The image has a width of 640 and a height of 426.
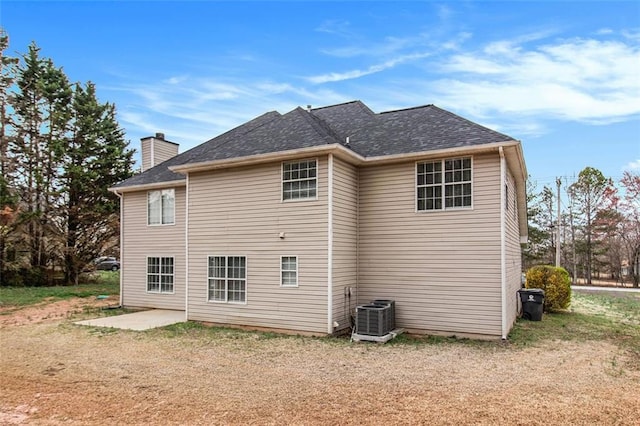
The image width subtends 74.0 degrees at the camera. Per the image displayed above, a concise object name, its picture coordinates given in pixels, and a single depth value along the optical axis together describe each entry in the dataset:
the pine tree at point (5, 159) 18.38
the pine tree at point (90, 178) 20.30
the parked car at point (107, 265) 34.47
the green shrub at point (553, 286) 12.79
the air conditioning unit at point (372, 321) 8.63
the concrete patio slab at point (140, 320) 10.42
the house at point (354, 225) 8.93
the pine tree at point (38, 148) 19.70
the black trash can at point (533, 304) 11.23
